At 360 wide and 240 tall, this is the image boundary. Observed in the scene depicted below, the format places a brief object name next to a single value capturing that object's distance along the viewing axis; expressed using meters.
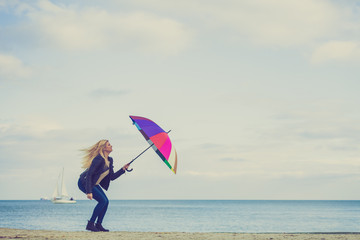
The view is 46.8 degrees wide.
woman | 9.05
